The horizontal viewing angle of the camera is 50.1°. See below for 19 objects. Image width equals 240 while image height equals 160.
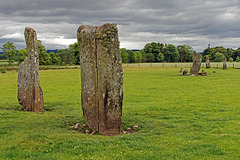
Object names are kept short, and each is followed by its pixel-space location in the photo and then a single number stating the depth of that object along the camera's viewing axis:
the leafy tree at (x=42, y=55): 93.95
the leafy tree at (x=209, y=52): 146.05
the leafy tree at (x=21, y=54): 98.43
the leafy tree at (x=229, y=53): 155.86
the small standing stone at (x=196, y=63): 40.38
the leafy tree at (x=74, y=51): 114.46
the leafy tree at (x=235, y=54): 156.05
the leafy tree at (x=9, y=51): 96.88
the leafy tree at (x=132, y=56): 146.38
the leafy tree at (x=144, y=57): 147.48
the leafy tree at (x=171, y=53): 150.36
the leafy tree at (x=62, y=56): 131.38
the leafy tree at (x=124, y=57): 142.12
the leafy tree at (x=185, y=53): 150.36
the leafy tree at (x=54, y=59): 120.29
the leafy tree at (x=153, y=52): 146.38
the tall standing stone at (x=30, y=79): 14.66
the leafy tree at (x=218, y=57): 136.35
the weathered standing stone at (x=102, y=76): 9.67
